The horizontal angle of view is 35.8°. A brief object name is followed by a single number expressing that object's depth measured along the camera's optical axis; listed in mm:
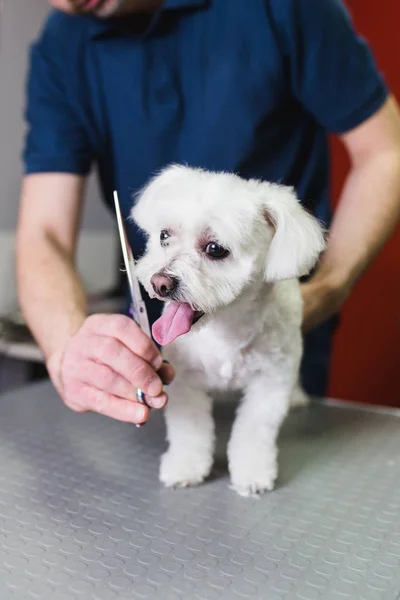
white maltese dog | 691
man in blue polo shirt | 975
